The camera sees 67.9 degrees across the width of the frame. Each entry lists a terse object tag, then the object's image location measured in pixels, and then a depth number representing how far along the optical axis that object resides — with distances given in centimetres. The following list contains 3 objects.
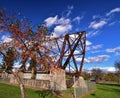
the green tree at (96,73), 5816
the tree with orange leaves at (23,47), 601
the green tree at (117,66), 4838
